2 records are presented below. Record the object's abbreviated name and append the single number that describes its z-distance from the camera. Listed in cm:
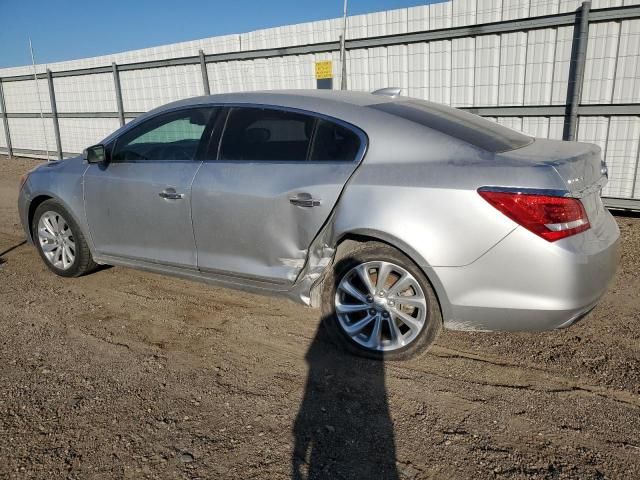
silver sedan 278
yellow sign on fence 846
